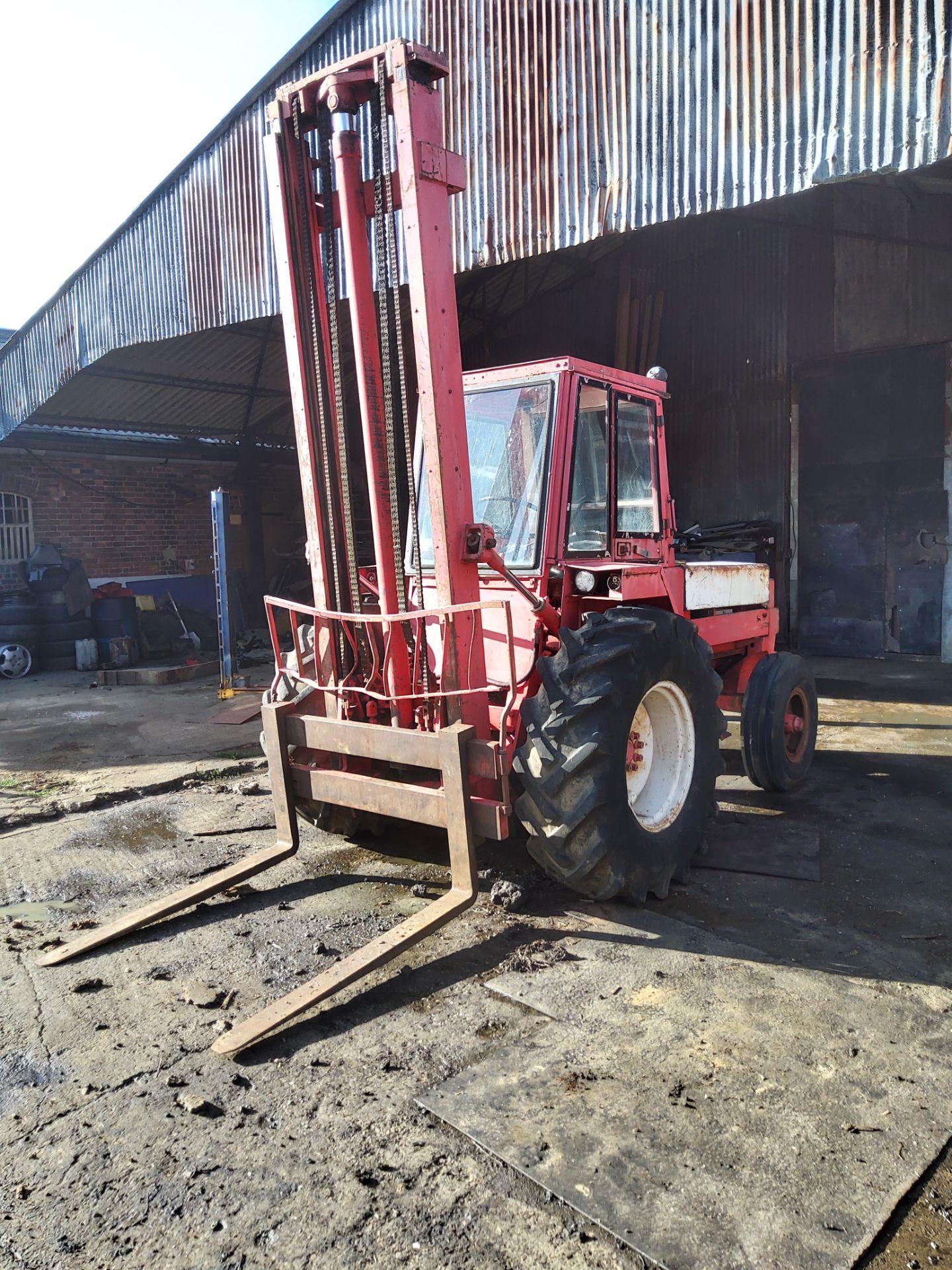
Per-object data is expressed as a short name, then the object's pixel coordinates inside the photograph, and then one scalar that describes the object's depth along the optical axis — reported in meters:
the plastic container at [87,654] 13.80
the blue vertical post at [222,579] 10.91
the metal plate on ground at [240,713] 9.23
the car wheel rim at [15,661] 13.15
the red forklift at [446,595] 3.64
